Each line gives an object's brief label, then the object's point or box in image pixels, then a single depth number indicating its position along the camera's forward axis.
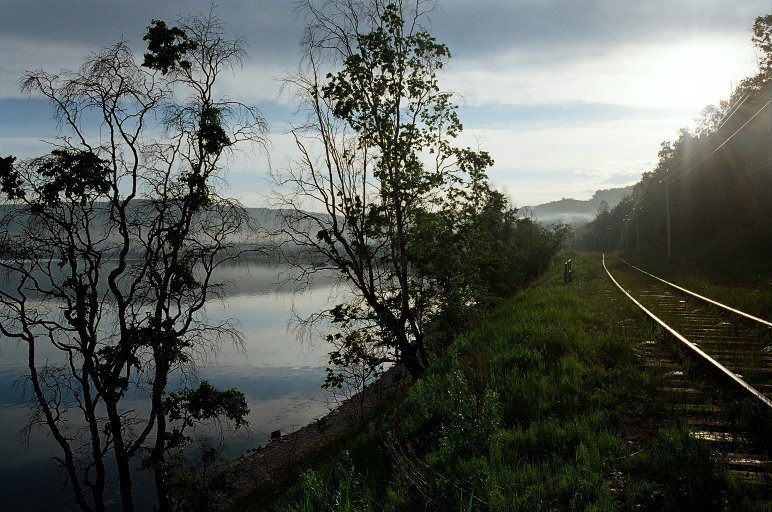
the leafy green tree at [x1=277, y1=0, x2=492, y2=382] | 15.98
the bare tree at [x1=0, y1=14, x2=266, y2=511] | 13.94
